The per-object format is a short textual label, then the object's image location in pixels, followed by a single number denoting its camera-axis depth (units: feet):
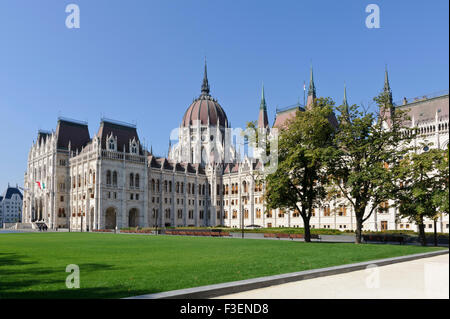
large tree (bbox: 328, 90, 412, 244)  99.09
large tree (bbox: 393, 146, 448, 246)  91.54
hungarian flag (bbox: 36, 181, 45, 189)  261.11
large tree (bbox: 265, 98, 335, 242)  110.42
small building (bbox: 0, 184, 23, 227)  605.31
